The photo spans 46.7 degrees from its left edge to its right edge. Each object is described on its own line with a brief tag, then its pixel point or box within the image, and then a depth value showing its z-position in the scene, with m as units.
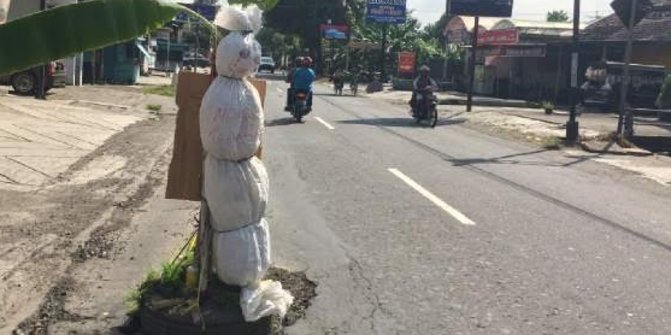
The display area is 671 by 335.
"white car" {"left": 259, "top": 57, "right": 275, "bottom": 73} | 83.48
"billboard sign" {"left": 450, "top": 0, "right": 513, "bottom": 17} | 31.59
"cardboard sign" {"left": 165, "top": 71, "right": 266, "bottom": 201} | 4.74
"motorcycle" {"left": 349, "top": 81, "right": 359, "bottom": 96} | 42.99
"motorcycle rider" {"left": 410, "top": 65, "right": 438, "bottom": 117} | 22.45
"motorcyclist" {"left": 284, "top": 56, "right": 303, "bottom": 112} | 20.91
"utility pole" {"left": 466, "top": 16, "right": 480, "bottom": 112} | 29.69
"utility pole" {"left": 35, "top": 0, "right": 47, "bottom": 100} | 20.69
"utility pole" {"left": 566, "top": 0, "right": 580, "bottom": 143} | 18.92
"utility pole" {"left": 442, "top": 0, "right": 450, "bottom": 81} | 54.62
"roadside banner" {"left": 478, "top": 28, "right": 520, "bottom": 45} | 44.59
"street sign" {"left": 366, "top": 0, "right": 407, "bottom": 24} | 50.88
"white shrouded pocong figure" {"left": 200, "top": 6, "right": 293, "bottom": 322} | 4.46
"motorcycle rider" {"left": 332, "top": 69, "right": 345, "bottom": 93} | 41.62
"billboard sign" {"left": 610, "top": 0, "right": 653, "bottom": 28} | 18.59
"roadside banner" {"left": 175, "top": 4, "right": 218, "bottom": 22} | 20.87
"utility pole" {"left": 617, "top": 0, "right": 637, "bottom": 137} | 18.16
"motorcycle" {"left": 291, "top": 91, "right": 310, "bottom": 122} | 20.38
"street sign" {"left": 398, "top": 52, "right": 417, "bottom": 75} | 54.38
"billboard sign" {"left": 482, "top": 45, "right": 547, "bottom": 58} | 40.66
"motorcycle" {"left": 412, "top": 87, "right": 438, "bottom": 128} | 22.19
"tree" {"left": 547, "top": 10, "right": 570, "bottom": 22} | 103.38
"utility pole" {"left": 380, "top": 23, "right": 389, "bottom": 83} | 52.14
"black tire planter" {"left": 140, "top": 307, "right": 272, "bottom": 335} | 4.43
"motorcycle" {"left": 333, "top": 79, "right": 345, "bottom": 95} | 41.69
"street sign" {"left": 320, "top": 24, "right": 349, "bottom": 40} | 67.12
